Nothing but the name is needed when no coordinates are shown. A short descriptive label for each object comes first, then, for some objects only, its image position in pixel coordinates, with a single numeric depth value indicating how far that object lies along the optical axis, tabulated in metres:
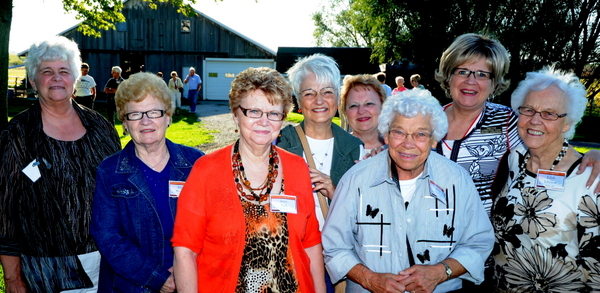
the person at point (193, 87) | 19.38
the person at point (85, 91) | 11.50
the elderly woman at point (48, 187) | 2.63
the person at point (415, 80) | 14.96
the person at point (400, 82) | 15.23
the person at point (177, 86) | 18.54
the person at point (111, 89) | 12.91
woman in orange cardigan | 2.18
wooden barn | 28.38
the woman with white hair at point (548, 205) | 2.44
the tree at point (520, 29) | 17.47
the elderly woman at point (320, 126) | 3.06
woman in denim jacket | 2.38
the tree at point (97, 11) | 13.19
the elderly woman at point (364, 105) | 3.45
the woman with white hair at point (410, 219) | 2.42
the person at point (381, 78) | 9.38
